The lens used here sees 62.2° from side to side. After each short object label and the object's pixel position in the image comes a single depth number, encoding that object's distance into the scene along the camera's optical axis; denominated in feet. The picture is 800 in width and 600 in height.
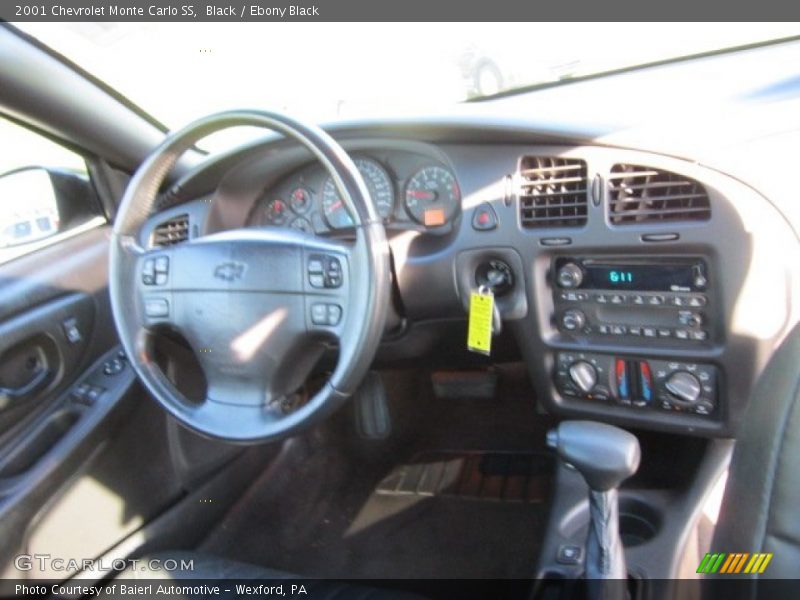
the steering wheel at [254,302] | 4.40
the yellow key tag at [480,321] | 5.21
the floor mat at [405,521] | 6.63
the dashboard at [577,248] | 4.54
